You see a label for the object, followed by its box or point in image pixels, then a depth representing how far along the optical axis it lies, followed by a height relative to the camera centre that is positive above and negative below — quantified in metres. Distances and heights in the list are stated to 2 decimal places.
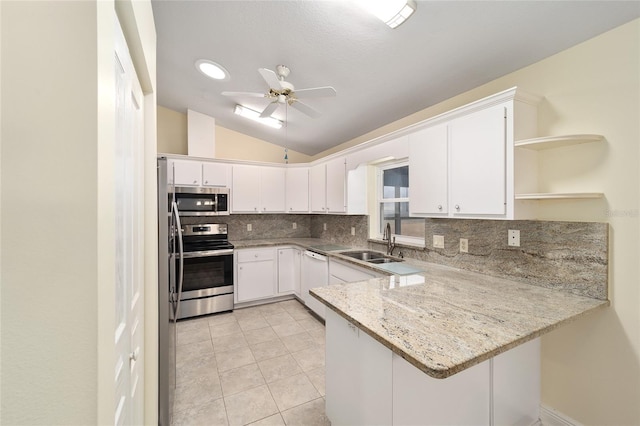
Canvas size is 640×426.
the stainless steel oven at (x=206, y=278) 3.29 -0.88
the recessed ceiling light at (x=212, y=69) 2.55 +1.43
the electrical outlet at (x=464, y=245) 2.22 -0.29
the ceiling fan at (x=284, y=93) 2.06 +1.02
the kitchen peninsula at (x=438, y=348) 1.07 -0.53
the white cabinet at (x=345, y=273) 2.48 -0.63
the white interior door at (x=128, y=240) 0.83 -0.11
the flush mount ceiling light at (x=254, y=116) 3.37 +1.28
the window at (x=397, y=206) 2.86 +0.06
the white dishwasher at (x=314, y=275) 3.19 -0.82
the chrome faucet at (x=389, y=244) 2.83 -0.36
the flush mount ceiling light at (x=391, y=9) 1.46 +1.15
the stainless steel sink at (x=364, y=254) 3.11 -0.51
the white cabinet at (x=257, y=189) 3.97 +0.34
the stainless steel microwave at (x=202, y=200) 3.53 +0.15
